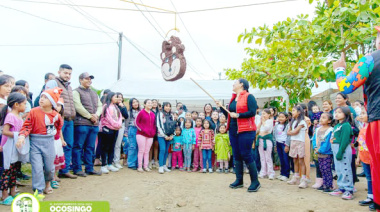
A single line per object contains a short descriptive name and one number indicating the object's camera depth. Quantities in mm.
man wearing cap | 5020
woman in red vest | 4258
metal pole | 16448
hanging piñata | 5223
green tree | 3912
